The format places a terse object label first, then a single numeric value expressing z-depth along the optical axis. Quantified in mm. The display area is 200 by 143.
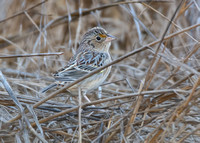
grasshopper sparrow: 7265
